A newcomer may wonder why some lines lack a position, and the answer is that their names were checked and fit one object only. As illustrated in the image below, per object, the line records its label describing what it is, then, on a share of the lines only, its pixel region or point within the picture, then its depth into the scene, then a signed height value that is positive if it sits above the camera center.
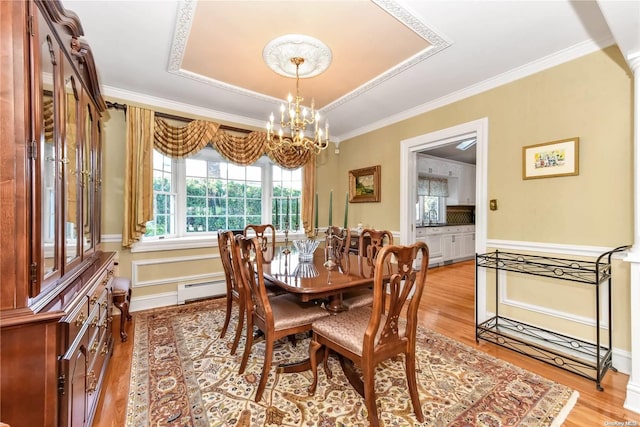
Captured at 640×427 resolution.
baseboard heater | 3.29 -0.97
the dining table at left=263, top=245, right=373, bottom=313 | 1.65 -0.44
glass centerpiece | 2.32 -0.31
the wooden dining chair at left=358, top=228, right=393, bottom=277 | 2.30 -0.32
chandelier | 2.09 +1.31
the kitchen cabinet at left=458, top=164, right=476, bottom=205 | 6.57 +0.66
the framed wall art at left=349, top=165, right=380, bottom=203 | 4.05 +0.44
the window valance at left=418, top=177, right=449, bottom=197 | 5.95 +0.59
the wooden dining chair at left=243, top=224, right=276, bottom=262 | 2.68 -0.32
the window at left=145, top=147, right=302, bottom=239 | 3.44 +0.27
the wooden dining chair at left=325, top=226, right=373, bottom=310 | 2.12 -0.42
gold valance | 3.19 +0.90
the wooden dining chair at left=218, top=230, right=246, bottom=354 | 2.03 -0.59
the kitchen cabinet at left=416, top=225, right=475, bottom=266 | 5.43 -0.63
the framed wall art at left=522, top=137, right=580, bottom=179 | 2.19 +0.45
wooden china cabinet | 0.94 -0.11
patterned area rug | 1.50 -1.13
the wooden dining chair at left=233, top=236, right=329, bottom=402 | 1.63 -0.67
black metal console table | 1.96 -1.06
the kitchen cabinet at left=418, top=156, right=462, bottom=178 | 5.82 +1.03
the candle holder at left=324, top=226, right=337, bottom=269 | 2.09 -0.38
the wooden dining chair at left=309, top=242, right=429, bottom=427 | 1.33 -0.67
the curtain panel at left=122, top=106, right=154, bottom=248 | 2.95 +0.44
